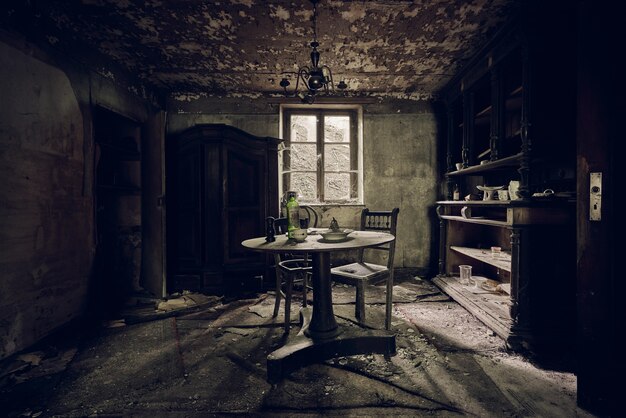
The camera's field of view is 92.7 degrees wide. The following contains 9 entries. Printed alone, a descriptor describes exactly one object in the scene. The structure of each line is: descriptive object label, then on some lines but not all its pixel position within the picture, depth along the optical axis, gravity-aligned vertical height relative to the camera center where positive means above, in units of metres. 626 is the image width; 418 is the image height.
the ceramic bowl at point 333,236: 2.05 -0.24
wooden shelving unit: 2.20 +0.11
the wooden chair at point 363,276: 2.32 -0.59
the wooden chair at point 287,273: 2.53 -0.65
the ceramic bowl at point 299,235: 2.16 -0.25
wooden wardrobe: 3.78 -0.06
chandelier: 2.35 +0.98
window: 4.66 +0.72
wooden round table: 1.84 -0.96
